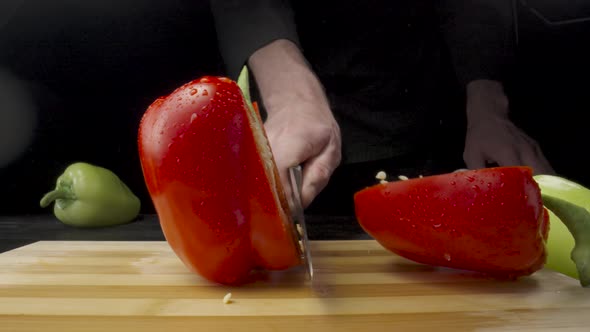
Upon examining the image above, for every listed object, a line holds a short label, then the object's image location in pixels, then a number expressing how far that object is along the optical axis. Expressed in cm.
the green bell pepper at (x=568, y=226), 68
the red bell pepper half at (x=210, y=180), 68
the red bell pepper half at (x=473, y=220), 67
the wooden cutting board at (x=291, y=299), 59
